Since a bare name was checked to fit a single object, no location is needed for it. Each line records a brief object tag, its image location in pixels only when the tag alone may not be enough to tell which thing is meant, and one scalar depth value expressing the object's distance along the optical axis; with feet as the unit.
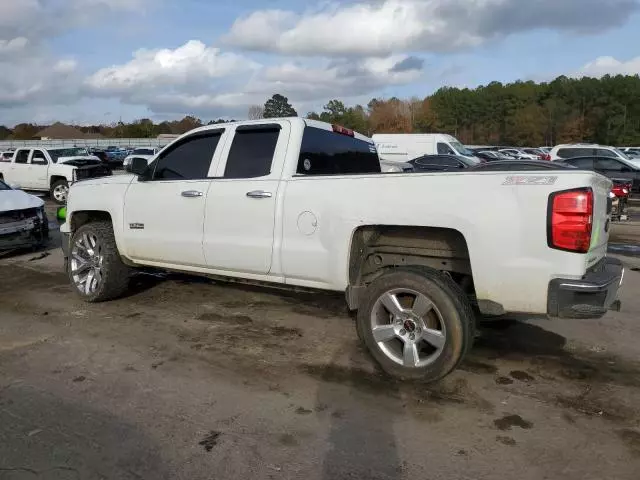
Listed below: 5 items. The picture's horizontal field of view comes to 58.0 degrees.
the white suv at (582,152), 76.50
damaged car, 29.84
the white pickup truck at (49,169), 62.90
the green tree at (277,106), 263.82
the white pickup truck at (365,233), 12.26
